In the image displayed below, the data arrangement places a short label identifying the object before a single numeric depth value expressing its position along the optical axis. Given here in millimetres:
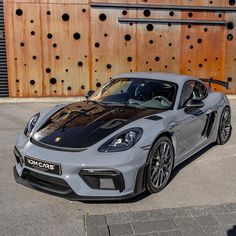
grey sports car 3299
